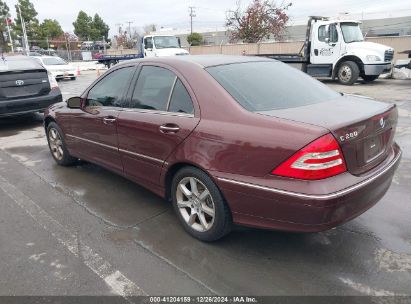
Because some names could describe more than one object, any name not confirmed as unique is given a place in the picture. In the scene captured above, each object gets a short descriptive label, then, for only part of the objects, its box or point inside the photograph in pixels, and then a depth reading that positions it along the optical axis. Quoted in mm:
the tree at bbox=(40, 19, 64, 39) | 65700
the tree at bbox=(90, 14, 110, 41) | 77188
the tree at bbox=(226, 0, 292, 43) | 34594
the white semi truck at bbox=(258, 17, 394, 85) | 14250
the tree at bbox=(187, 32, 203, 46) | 49750
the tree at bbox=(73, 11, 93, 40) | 75125
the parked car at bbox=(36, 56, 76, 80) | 20750
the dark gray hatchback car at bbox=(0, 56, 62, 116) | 7684
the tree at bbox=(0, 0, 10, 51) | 55244
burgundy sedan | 2568
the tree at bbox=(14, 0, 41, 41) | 59291
